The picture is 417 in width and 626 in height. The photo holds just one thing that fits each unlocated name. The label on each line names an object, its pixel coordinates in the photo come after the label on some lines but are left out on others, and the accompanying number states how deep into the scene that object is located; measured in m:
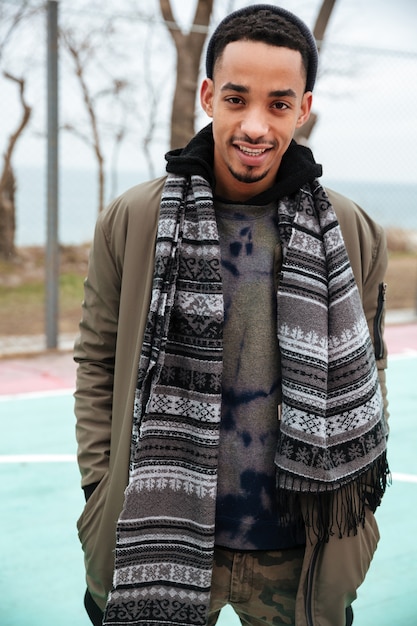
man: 1.66
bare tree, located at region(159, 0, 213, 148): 8.38
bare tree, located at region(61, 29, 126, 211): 7.84
